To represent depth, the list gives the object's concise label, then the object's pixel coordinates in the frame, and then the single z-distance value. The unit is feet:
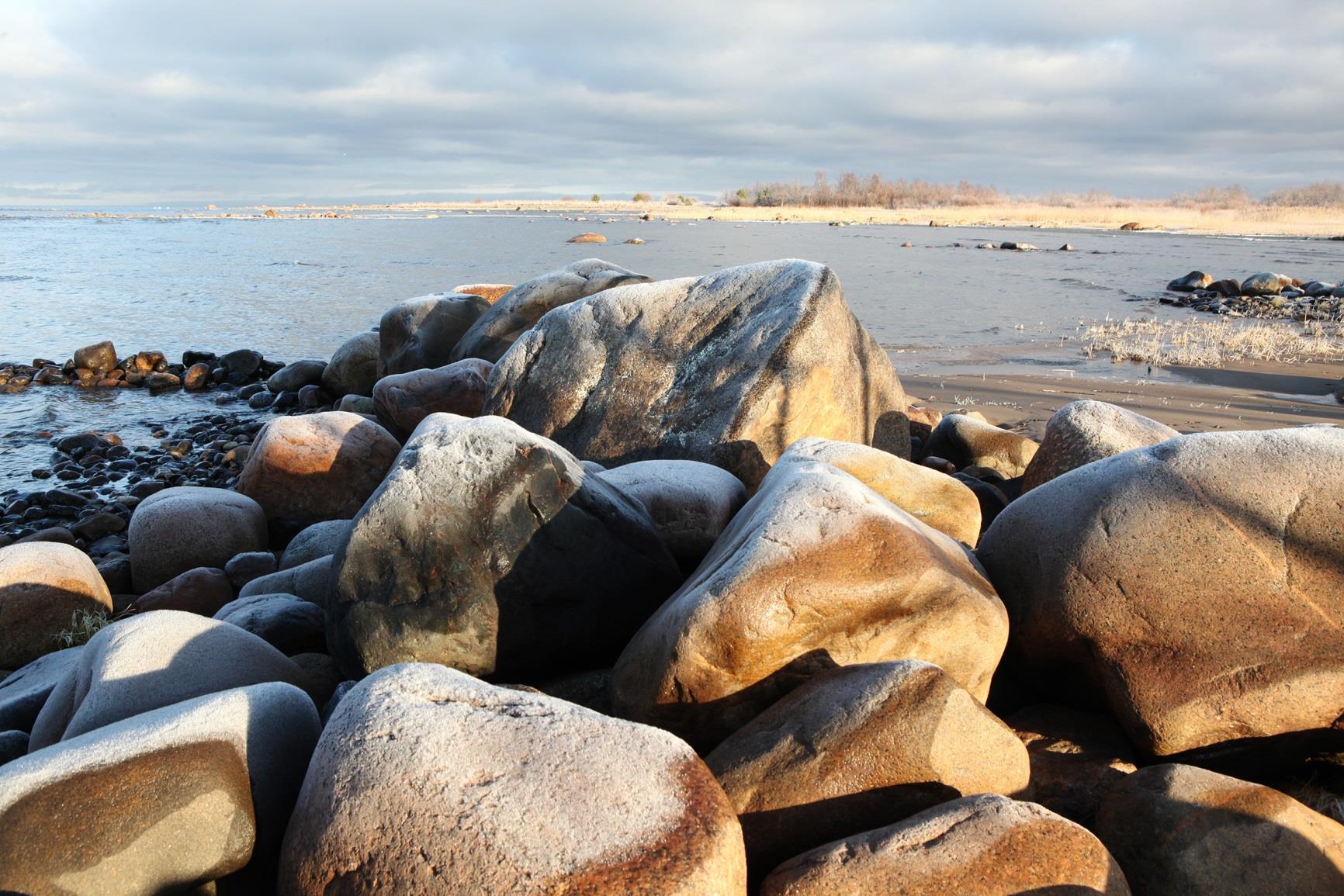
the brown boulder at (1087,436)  17.98
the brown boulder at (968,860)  8.00
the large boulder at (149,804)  8.64
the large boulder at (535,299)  34.47
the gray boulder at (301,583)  17.52
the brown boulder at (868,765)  9.48
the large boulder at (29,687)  14.43
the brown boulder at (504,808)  7.48
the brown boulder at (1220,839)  8.70
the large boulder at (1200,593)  11.14
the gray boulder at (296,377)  45.40
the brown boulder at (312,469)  24.79
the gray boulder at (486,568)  13.69
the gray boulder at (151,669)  11.62
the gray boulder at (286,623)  15.90
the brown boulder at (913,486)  16.42
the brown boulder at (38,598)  18.29
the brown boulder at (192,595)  19.58
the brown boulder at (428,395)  30.01
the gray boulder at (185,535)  21.95
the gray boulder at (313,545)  20.63
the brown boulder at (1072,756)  10.80
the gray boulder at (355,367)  43.47
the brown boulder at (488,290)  42.98
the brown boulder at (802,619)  10.98
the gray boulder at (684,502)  16.65
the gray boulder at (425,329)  38.29
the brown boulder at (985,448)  25.30
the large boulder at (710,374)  21.13
